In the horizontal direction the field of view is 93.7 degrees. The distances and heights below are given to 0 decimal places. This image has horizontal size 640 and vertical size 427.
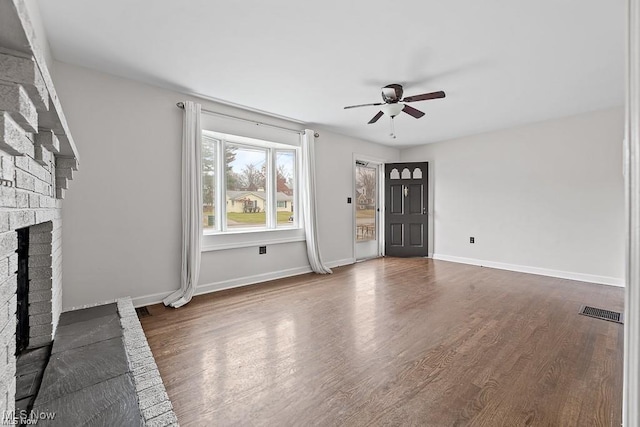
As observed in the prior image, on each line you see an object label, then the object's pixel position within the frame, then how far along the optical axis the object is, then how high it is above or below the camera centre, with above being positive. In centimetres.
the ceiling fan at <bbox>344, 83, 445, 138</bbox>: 310 +122
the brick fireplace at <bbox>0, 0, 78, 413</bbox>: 84 +18
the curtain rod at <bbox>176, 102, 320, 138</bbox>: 345 +124
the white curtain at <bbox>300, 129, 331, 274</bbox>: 467 +20
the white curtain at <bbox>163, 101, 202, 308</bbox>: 346 +9
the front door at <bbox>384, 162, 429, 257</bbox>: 621 +5
